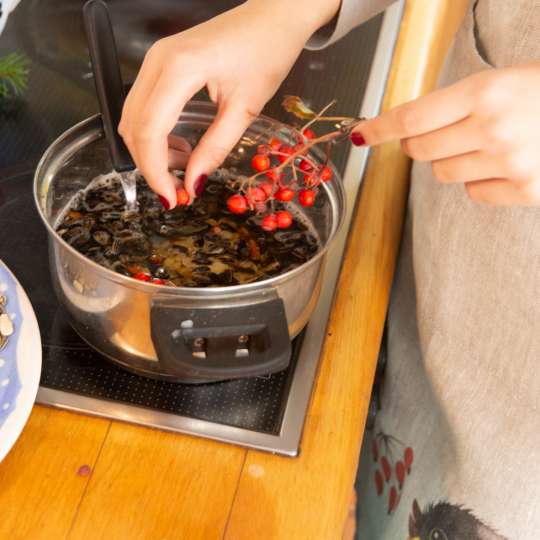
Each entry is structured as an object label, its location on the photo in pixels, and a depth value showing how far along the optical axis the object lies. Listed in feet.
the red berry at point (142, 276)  1.86
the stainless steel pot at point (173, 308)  1.65
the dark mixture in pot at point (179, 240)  1.97
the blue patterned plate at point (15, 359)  1.73
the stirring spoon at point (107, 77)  1.85
